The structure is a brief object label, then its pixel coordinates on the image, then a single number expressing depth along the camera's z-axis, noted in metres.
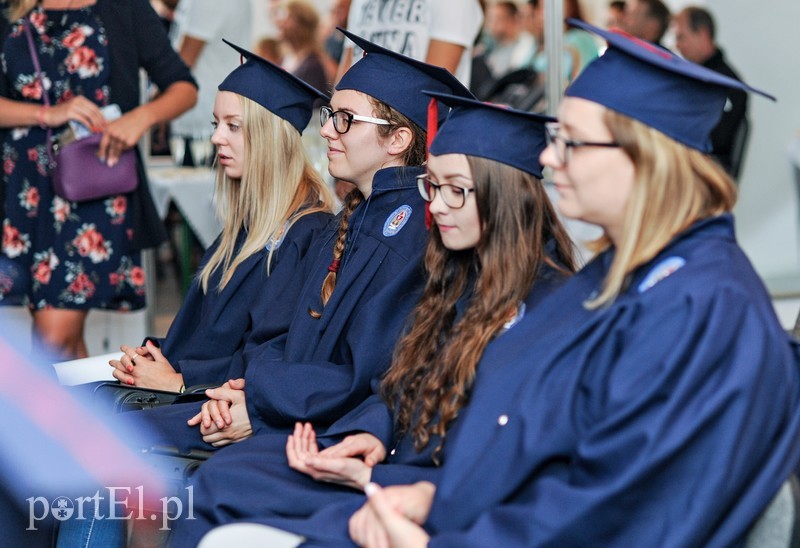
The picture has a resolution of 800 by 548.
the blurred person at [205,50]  5.41
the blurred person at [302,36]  7.31
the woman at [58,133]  3.70
